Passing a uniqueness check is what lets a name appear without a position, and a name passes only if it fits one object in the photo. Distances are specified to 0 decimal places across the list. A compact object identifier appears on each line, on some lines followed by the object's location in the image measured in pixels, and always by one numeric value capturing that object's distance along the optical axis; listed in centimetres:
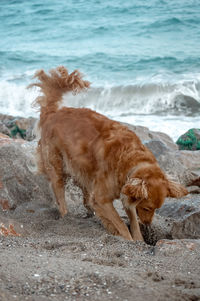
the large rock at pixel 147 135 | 930
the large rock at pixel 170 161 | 694
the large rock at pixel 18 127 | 1029
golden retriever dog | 441
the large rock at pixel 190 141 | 952
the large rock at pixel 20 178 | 607
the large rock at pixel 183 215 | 482
